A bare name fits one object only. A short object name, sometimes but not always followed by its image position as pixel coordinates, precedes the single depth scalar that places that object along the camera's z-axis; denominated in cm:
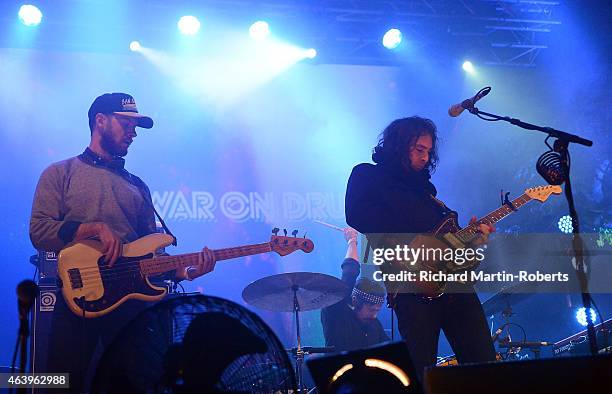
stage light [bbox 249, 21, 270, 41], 845
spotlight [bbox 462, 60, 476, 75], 944
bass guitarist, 428
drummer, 659
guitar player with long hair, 379
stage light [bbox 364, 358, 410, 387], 232
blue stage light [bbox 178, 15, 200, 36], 820
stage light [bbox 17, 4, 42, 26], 766
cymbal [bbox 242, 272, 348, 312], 562
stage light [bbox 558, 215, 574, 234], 864
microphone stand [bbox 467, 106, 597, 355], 317
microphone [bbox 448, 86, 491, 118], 399
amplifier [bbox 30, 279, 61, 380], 478
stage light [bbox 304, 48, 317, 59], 884
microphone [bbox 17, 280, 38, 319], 239
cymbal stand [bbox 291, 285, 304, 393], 535
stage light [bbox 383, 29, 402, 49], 892
